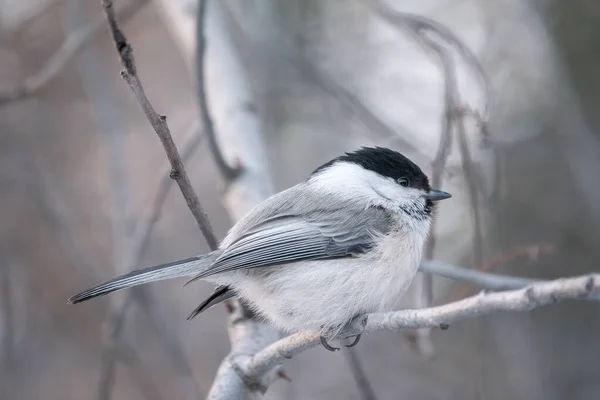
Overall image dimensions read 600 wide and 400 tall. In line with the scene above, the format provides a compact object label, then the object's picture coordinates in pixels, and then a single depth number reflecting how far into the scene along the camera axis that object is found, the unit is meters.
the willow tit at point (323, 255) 1.97
